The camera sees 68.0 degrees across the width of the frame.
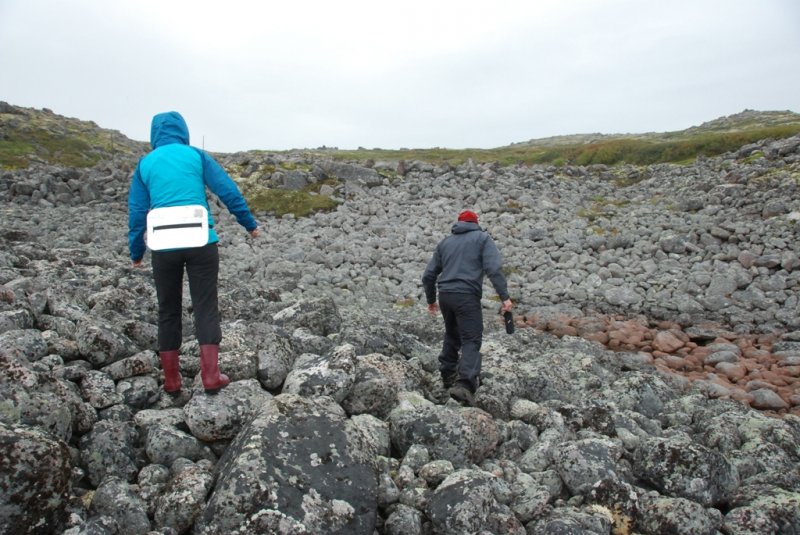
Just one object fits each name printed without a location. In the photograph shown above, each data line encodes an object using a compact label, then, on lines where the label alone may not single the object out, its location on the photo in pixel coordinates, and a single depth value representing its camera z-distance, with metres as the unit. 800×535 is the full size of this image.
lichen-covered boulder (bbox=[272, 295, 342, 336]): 9.49
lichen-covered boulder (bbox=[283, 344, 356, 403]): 6.34
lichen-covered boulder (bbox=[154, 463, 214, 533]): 4.52
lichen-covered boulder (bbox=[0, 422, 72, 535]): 4.07
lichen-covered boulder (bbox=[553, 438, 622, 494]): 5.74
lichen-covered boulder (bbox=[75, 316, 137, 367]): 6.61
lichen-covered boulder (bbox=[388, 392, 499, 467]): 6.04
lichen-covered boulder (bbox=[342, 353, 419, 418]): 6.70
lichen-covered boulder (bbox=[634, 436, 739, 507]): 5.86
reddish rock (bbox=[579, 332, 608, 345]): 14.86
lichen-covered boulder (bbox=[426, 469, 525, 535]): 4.84
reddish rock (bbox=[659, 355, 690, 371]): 13.43
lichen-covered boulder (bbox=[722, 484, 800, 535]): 5.38
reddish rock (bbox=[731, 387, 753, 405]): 11.40
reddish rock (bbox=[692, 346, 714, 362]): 13.89
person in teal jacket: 6.09
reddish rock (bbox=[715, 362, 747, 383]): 12.84
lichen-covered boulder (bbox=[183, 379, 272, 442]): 5.55
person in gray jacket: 8.38
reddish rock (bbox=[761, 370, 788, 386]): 12.48
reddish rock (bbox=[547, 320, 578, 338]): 15.27
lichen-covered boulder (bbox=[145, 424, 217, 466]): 5.32
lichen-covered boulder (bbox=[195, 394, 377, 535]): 4.40
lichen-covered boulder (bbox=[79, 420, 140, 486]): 5.09
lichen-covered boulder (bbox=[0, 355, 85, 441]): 4.95
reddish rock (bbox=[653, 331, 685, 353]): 14.40
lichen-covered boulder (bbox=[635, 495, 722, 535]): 5.25
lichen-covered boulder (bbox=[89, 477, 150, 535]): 4.47
